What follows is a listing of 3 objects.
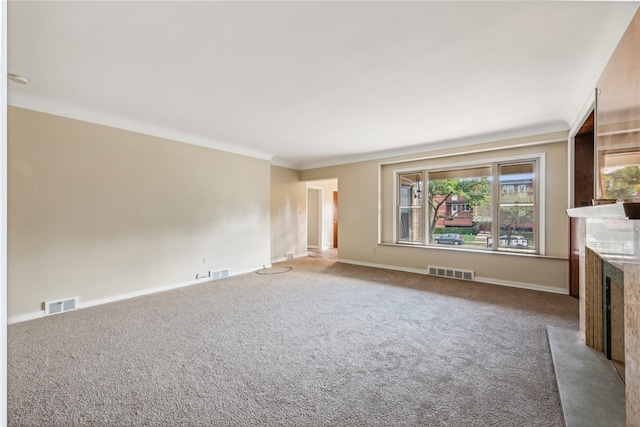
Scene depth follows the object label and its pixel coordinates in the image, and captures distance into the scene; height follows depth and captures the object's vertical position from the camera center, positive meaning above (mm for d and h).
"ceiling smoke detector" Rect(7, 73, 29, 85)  2518 +1266
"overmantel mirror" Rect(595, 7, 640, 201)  1518 +573
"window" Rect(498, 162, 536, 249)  4414 +42
